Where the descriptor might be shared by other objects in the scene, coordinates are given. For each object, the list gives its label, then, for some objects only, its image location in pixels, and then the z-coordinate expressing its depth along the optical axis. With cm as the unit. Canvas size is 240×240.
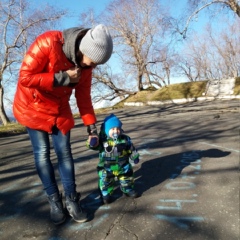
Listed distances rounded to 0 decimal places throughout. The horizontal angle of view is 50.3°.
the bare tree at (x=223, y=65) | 3909
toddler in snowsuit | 260
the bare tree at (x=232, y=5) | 1091
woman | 188
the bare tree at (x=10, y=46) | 1332
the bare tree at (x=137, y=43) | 2216
